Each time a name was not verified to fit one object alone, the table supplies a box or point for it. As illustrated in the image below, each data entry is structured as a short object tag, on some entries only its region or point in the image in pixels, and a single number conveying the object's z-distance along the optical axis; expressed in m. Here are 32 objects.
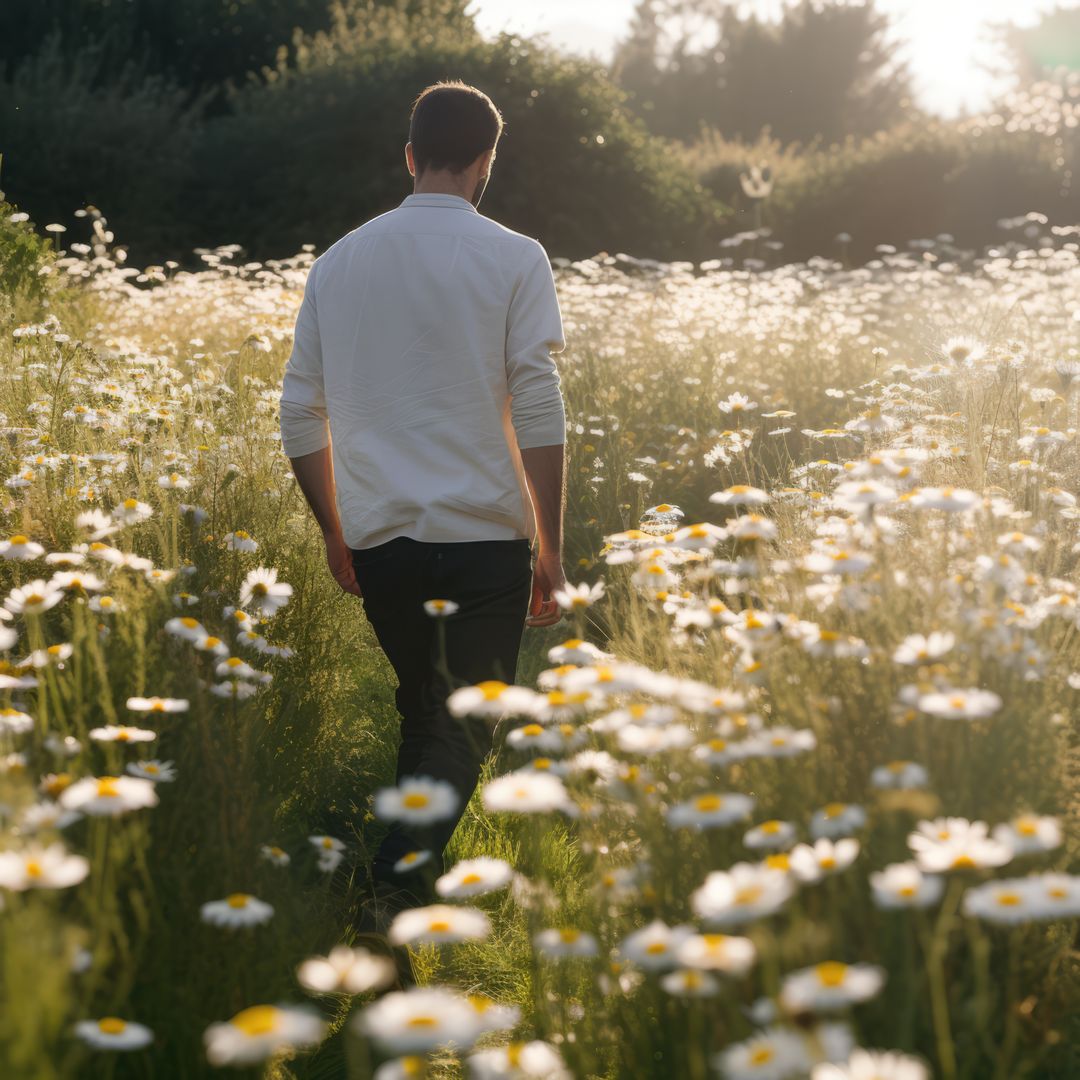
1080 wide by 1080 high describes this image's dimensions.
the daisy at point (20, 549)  2.89
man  2.87
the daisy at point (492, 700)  1.96
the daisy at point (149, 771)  2.24
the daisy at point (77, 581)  2.68
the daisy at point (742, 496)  2.79
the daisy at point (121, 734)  2.14
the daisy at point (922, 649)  2.13
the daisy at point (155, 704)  2.24
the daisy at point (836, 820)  1.79
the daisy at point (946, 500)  2.43
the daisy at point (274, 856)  2.33
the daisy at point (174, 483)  3.67
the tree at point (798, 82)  46.97
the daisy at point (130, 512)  3.26
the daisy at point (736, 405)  4.23
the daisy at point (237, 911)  1.90
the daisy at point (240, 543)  3.54
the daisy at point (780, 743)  1.86
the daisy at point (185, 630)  2.63
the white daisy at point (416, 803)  1.83
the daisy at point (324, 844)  2.30
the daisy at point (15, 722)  2.20
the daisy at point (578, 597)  2.44
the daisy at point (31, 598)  2.55
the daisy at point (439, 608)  2.47
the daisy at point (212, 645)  2.63
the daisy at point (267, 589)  3.04
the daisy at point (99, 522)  2.87
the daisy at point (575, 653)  2.24
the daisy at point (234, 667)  2.60
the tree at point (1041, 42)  53.81
